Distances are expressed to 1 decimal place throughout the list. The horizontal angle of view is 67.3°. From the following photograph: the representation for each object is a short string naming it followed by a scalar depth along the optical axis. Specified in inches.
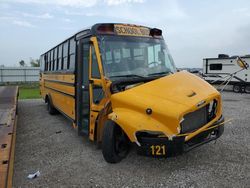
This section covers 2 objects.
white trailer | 533.2
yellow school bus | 106.2
